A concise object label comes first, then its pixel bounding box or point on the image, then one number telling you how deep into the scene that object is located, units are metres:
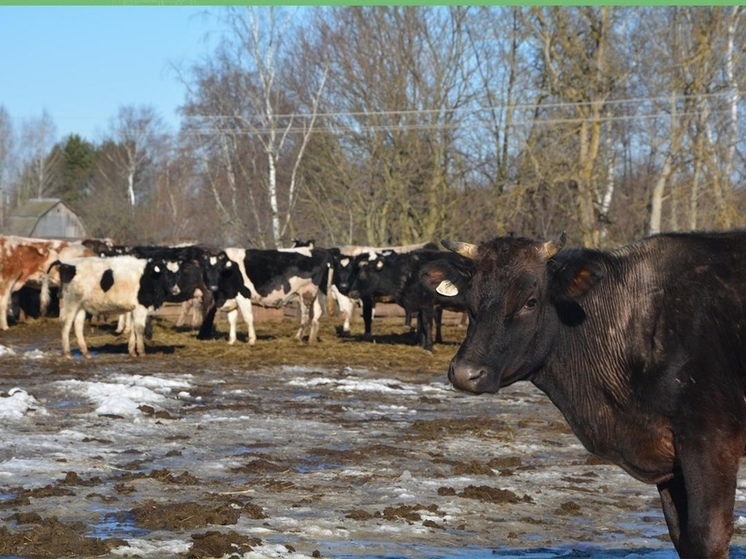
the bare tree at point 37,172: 90.50
